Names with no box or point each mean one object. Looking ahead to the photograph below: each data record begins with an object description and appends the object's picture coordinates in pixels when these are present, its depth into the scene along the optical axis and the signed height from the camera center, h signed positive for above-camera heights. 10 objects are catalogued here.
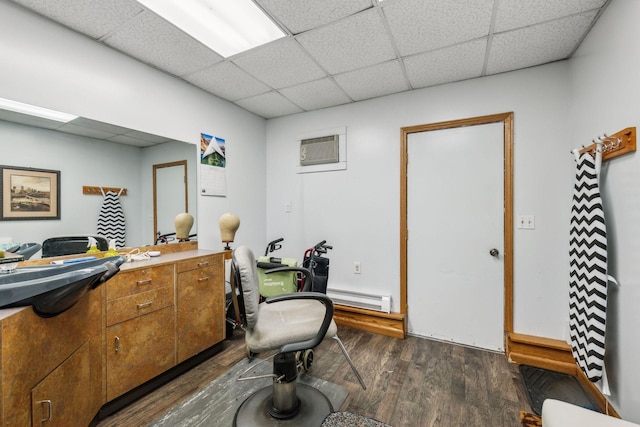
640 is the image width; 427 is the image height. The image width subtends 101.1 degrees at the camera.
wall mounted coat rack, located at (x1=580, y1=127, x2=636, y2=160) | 1.36 +0.37
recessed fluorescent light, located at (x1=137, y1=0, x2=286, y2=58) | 1.58 +1.26
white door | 2.39 -0.22
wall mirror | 1.60 +0.37
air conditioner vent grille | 3.07 +0.75
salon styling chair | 1.37 -0.67
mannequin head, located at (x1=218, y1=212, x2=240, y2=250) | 2.64 -0.13
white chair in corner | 0.95 -0.77
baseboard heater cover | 2.73 -0.95
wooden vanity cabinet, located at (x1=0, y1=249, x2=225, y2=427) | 0.96 -0.69
